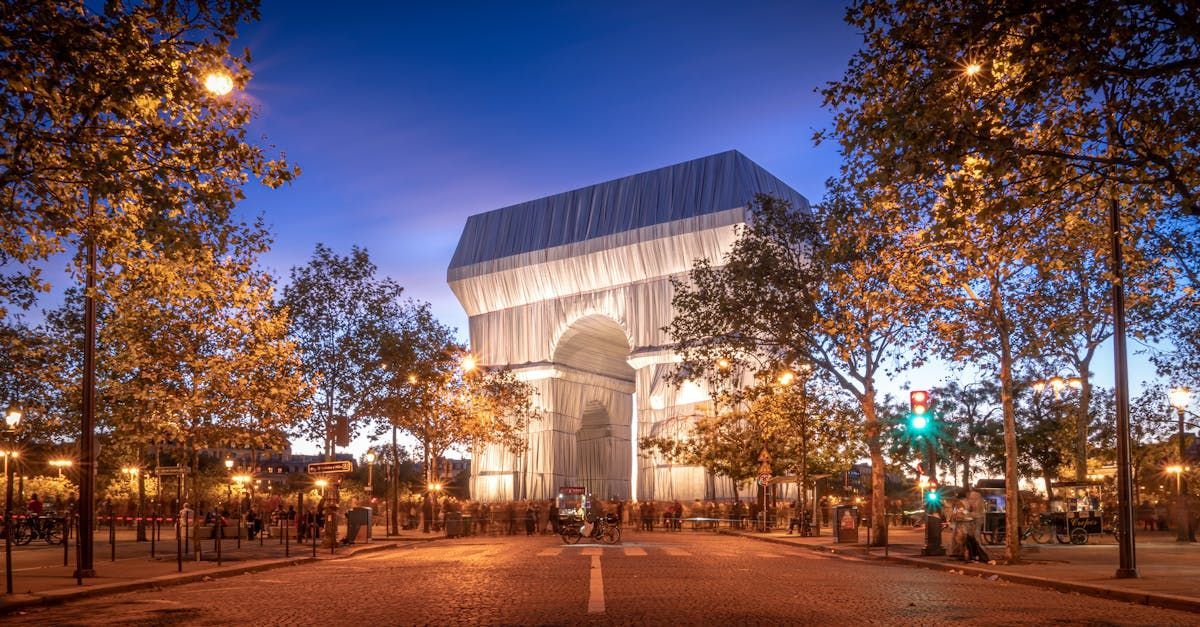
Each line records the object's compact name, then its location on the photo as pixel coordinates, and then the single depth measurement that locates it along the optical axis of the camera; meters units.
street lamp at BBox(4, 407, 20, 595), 14.21
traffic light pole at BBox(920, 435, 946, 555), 24.31
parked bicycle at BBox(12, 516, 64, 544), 34.41
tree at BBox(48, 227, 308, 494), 22.80
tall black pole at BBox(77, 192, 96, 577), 17.03
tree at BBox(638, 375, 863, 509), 38.12
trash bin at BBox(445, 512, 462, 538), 43.81
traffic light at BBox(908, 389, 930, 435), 22.27
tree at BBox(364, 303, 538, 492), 40.38
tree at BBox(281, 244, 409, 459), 40.09
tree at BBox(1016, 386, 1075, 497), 64.81
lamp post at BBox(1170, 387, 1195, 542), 31.41
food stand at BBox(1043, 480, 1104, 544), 33.22
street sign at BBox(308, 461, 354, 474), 26.86
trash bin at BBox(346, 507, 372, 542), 34.56
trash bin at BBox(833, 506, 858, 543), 33.75
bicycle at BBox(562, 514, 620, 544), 31.84
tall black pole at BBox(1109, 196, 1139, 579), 16.83
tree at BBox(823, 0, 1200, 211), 11.24
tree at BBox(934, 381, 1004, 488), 78.31
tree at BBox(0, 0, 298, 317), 11.65
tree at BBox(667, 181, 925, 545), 30.61
